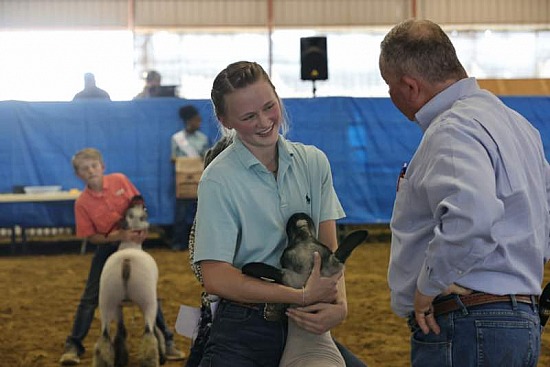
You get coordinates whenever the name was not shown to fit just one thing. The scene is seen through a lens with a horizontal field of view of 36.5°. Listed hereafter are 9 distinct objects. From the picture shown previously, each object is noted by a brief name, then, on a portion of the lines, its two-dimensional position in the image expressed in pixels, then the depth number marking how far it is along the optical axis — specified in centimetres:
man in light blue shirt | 208
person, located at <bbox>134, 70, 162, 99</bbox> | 1266
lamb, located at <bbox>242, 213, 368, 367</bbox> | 245
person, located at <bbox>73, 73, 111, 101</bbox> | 1231
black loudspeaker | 1302
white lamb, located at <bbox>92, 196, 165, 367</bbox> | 504
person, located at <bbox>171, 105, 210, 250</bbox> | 1095
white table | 1059
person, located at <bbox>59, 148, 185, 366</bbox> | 536
